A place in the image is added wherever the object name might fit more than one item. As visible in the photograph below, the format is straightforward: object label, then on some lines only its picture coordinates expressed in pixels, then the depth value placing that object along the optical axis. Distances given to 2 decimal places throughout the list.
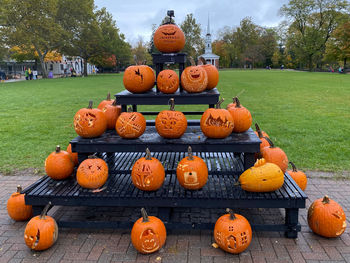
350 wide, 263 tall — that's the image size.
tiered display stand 3.70
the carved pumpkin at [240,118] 4.30
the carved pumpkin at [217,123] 3.95
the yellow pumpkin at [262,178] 3.71
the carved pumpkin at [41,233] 3.50
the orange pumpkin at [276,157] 4.19
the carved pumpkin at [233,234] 3.37
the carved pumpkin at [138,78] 4.41
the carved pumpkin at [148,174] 3.73
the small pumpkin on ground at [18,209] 4.19
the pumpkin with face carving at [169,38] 4.62
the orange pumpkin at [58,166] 4.19
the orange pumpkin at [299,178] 4.75
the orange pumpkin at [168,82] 4.33
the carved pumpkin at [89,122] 4.15
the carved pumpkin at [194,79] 4.30
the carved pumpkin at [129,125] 4.12
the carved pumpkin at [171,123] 4.05
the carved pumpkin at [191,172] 3.77
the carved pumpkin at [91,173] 3.86
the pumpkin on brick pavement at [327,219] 3.67
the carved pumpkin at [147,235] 3.41
